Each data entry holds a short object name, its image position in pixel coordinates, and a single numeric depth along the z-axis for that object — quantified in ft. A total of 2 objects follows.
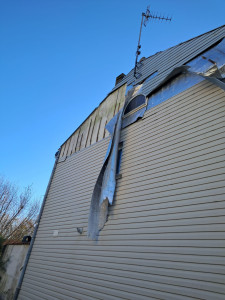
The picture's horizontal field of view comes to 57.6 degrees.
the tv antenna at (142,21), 27.25
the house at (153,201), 11.57
